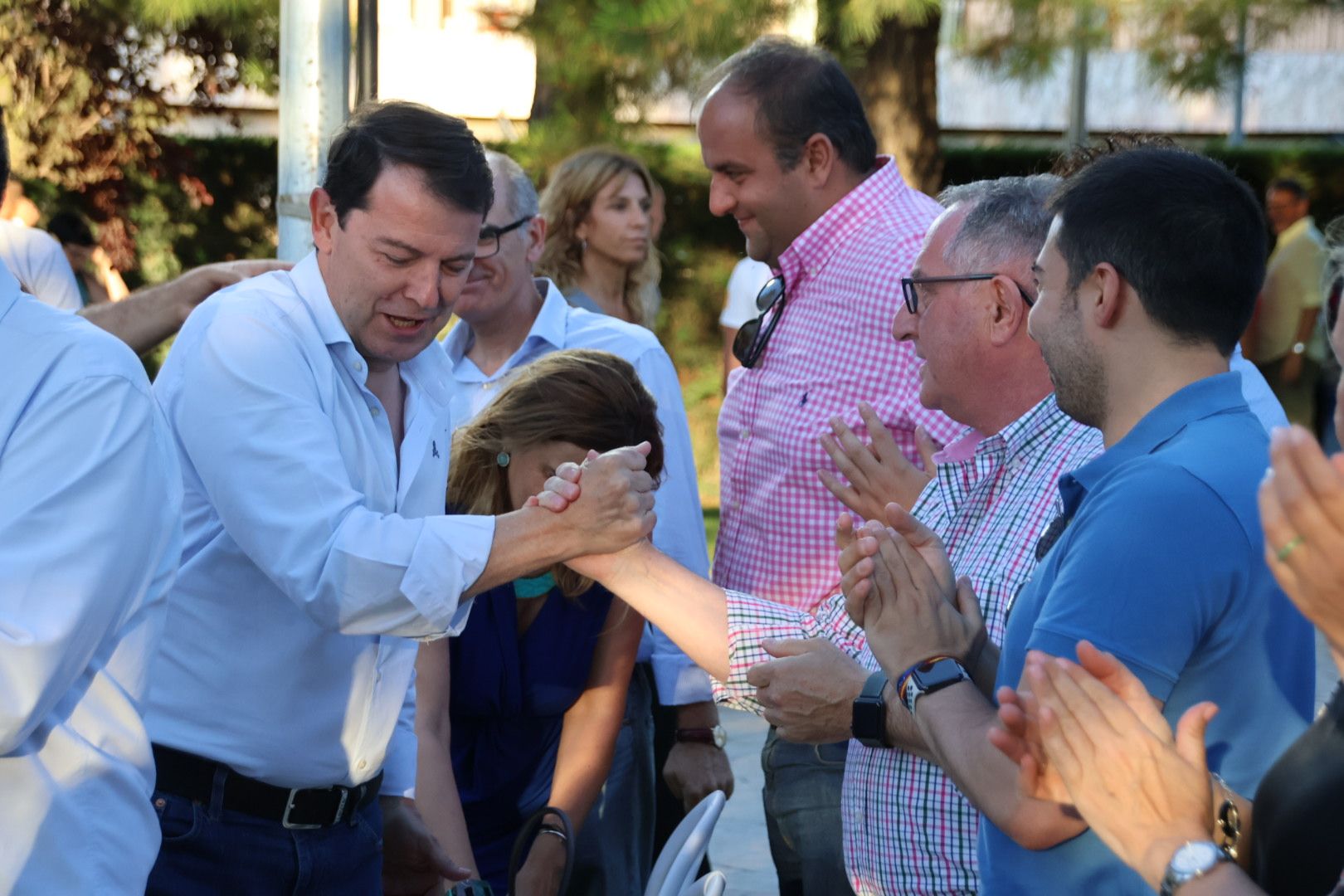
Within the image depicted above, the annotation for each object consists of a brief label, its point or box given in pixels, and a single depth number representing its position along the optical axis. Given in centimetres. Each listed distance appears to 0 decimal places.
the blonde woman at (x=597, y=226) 547
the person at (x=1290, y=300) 1126
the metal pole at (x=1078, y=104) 1689
